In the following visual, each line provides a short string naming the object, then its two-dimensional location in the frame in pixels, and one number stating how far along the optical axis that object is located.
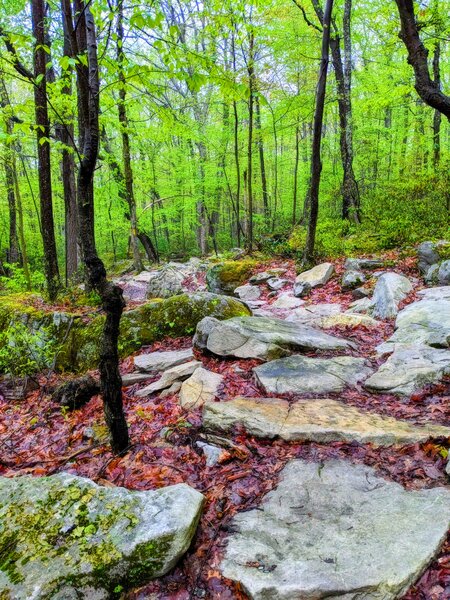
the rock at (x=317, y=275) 8.59
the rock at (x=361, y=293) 7.38
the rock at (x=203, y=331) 5.40
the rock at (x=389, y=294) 6.28
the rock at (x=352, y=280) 7.89
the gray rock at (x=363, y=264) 8.43
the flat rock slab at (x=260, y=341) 4.99
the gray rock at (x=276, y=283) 9.36
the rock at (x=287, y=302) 7.91
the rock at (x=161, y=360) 5.21
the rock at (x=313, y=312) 6.80
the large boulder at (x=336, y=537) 1.80
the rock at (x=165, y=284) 9.53
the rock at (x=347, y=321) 6.18
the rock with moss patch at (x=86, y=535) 1.94
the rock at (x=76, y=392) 4.61
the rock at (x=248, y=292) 9.34
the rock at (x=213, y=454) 3.04
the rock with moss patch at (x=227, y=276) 10.26
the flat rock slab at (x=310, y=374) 4.11
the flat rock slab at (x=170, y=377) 4.60
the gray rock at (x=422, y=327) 4.79
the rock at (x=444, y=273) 6.75
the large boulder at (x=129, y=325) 6.11
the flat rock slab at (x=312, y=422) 3.02
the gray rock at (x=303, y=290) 8.38
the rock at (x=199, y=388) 4.03
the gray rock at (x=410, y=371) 3.90
